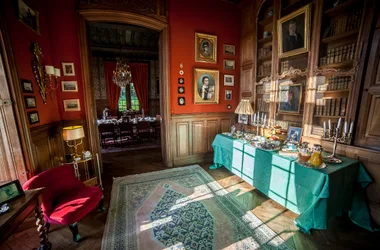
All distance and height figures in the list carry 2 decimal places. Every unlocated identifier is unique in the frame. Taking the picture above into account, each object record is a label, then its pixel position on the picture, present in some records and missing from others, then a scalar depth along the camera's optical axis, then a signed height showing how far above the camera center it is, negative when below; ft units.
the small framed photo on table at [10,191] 4.52 -2.71
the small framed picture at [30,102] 7.12 -0.09
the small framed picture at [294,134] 9.00 -2.18
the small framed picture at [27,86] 7.02 +0.66
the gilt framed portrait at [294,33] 8.51 +3.69
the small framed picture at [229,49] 13.42 +4.10
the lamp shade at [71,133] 7.70 -1.64
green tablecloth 5.94 -3.96
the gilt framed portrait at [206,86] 12.87 +0.97
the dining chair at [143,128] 18.83 -3.57
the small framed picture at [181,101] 12.73 -0.25
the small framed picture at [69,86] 10.39 +0.89
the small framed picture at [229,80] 13.79 +1.52
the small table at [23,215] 3.94 -3.15
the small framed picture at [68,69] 10.19 +1.98
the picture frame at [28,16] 7.02 +4.05
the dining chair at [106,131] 17.24 -3.52
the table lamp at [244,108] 10.62 -0.74
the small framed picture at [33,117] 7.33 -0.83
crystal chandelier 18.85 +3.06
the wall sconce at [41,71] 7.98 +1.56
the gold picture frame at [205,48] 12.57 +4.05
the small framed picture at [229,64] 13.56 +2.86
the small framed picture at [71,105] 10.56 -0.37
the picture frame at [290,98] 9.62 -0.09
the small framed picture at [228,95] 14.12 +0.21
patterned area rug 5.99 -5.52
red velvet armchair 5.72 -4.05
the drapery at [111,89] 25.21 +1.61
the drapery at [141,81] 26.57 +3.00
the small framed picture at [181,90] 12.59 +0.63
